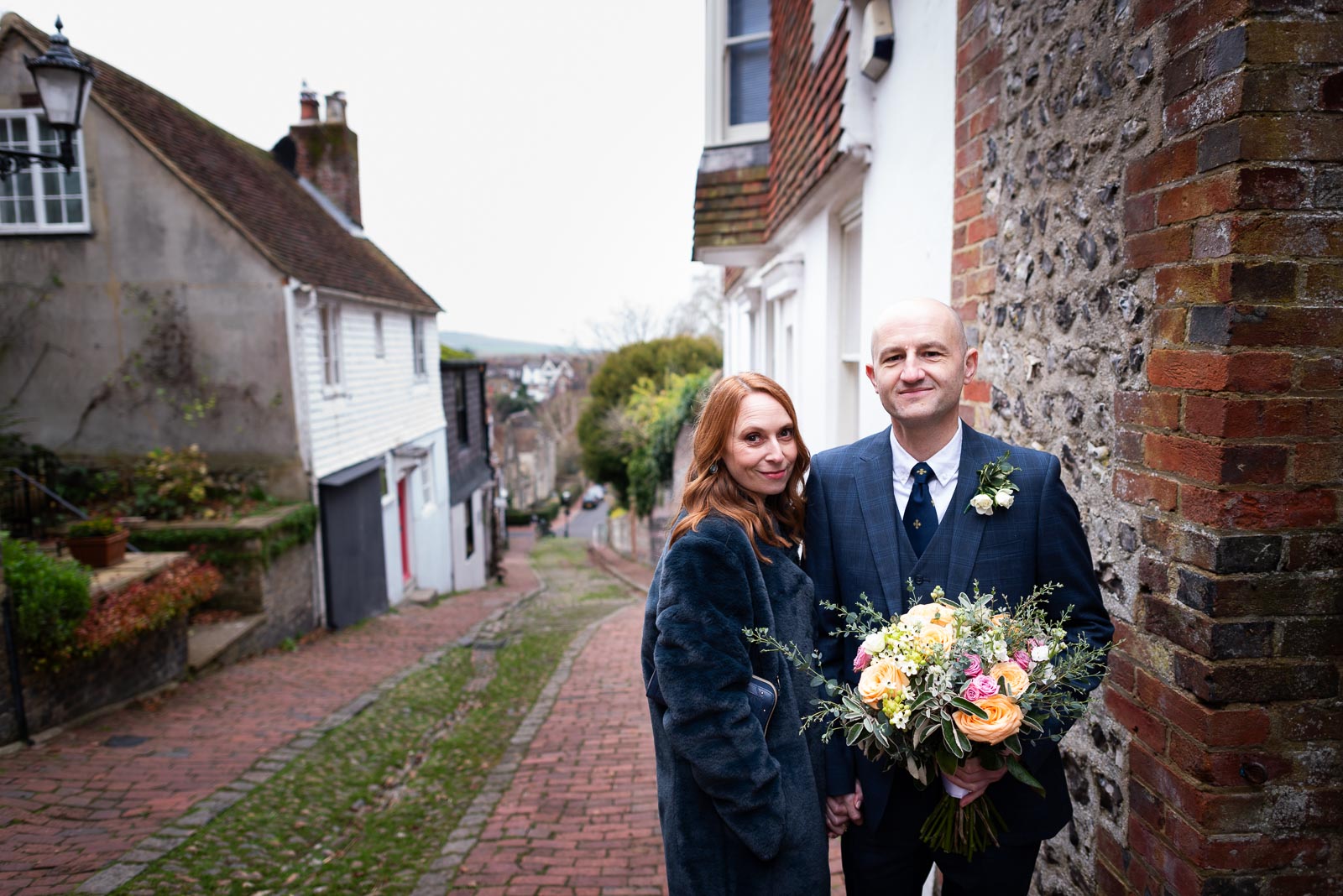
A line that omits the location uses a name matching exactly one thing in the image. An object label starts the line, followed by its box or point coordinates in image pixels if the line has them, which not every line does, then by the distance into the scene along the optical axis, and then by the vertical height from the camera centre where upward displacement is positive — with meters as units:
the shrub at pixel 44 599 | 6.00 -1.64
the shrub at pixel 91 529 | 8.02 -1.48
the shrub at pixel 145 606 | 6.62 -2.07
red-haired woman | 2.11 -0.78
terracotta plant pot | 7.98 -1.67
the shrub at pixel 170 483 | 11.13 -1.48
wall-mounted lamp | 5.87 +2.09
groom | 2.09 -0.50
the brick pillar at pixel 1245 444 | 1.80 -0.21
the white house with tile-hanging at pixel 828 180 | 3.82 +1.18
